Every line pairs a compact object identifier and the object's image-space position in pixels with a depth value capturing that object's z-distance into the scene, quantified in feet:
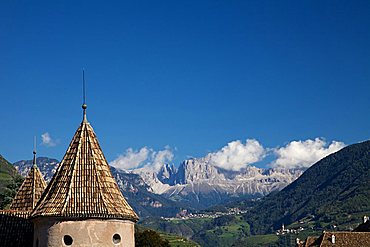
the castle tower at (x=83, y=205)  111.96
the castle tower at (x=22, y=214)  130.82
